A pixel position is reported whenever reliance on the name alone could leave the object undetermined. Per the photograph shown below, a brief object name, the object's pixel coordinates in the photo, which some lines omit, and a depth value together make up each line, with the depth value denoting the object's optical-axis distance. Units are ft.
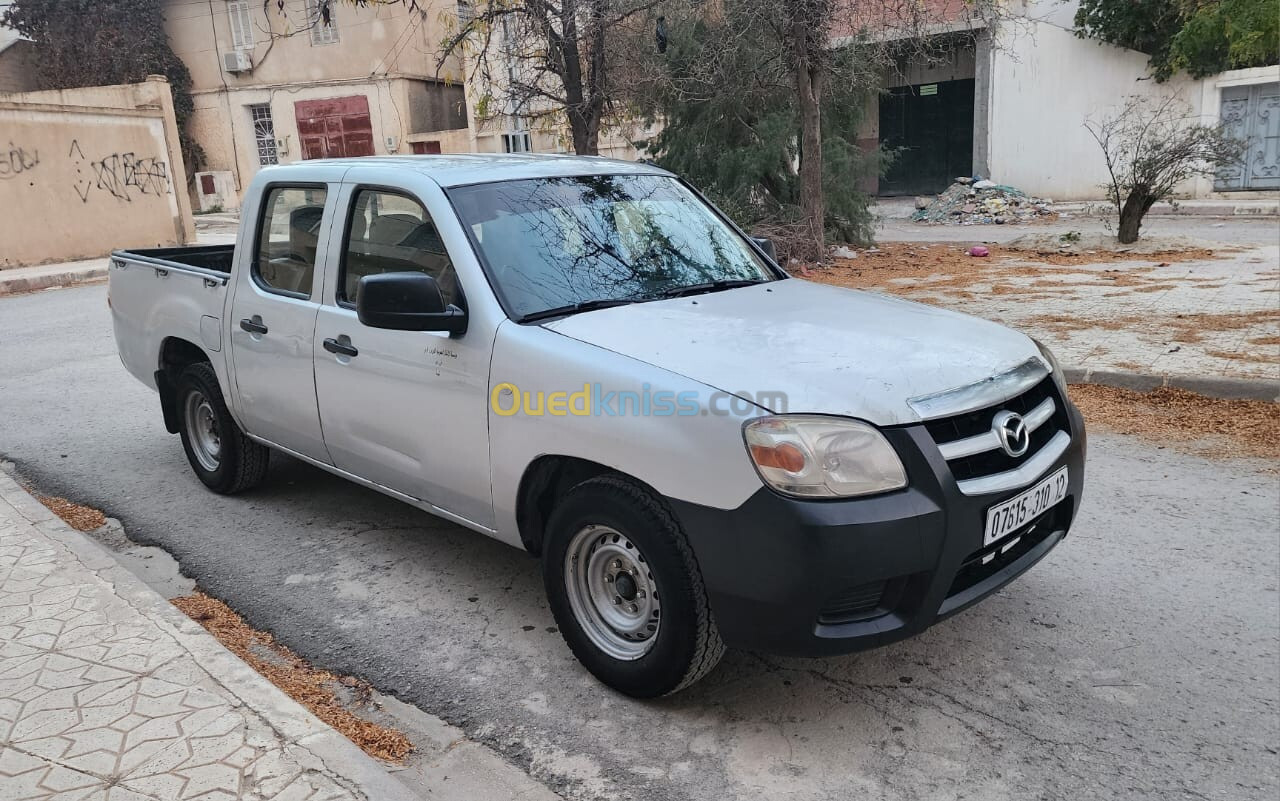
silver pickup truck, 9.06
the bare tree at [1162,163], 45.93
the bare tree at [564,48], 36.22
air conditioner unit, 104.73
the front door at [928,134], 88.07
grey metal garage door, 69.00
